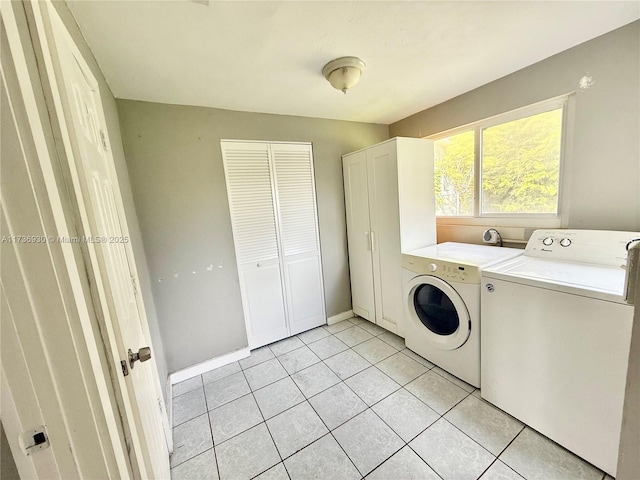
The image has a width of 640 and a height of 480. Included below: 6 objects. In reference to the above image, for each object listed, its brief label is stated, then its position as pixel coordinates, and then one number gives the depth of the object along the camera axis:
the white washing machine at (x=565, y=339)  1.13
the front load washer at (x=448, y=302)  1.67
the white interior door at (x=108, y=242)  0.65
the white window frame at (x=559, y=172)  1.72
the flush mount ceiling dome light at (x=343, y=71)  1.52
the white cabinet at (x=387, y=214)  2.17
